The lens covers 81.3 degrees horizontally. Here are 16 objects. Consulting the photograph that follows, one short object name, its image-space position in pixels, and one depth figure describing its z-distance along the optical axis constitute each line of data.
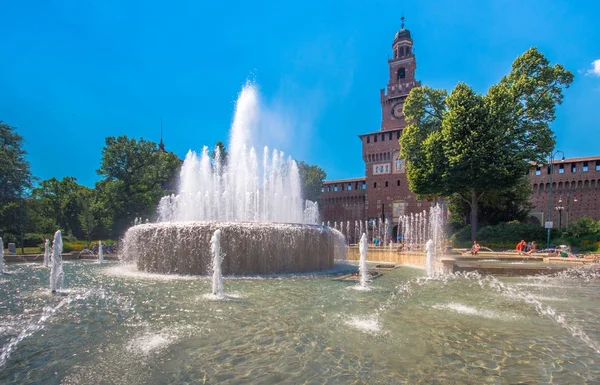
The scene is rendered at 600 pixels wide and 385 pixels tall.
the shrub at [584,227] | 21.12
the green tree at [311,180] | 45.34
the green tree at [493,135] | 20.52
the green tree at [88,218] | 27.70
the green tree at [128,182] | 28.20
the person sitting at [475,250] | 17.27
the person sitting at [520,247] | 17.58
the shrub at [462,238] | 23.85
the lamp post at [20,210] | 20.97
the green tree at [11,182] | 23.98
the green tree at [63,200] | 30.66
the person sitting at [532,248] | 16.07
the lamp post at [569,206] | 35.16
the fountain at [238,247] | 9.60
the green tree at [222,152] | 37.03
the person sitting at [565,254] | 14.35
